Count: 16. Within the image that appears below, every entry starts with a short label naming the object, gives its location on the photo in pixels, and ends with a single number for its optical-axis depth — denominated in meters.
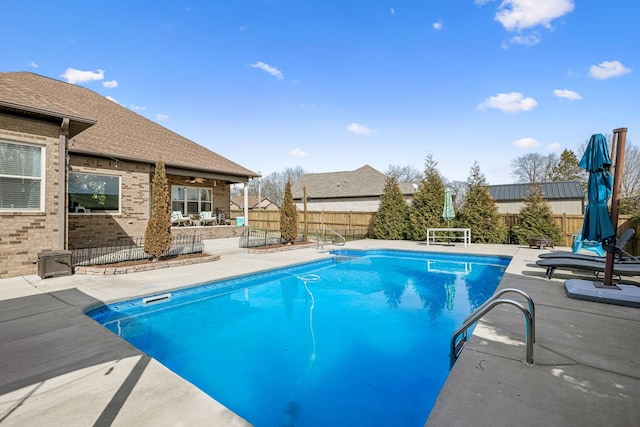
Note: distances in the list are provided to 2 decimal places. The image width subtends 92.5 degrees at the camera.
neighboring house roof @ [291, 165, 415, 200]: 29.17
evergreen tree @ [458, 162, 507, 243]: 16.20
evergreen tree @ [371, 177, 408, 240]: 18.56
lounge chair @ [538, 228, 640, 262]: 7.47
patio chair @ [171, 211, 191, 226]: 15.21
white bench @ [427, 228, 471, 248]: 15.80
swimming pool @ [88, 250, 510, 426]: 3.67
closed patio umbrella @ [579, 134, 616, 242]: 5.98
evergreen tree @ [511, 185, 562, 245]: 15.15
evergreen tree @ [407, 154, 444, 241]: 17.38
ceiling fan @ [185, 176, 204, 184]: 16.12
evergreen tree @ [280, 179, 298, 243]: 14.60
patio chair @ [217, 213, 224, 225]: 17.25
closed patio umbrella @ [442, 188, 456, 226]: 16.00
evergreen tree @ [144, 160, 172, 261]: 9.32
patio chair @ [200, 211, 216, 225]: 16.09
